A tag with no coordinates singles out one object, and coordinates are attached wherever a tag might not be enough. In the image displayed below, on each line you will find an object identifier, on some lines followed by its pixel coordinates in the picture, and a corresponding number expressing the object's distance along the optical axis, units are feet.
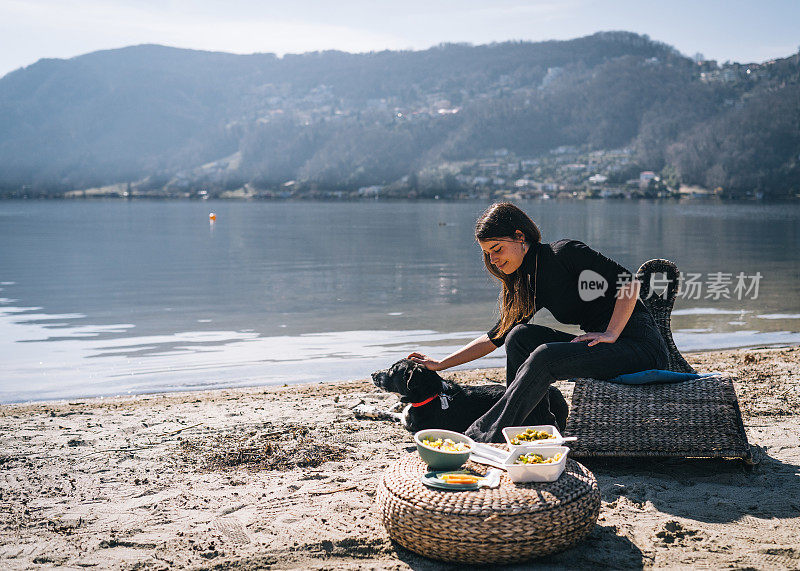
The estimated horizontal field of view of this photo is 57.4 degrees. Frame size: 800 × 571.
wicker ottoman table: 10.28
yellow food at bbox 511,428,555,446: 12.08
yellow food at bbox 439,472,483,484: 10.86
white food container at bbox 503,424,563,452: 11.69
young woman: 13.78
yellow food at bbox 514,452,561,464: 11.08
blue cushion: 14.98
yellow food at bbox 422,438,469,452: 11.83
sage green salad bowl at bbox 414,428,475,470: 11.52
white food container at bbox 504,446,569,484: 10.85
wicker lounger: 14.64
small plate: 10.80
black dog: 16.67
